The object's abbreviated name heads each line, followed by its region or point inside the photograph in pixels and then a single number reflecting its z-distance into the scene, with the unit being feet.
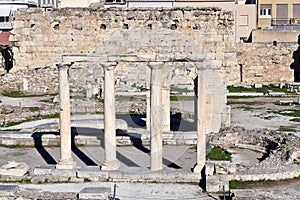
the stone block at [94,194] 45.21
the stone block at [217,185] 48.88
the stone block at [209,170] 51.13
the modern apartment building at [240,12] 158.40
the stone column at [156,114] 52.75
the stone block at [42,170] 53.52
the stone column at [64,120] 54.07
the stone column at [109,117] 52.95
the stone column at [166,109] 73.00
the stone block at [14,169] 53.72
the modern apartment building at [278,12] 164.76
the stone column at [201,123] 53.06
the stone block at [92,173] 52.16
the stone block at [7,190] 46.03
